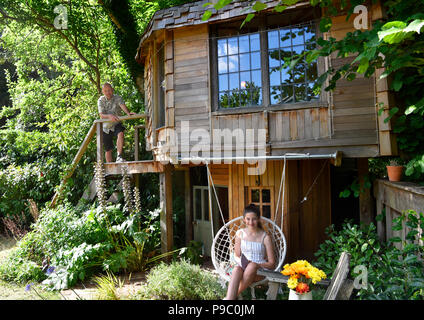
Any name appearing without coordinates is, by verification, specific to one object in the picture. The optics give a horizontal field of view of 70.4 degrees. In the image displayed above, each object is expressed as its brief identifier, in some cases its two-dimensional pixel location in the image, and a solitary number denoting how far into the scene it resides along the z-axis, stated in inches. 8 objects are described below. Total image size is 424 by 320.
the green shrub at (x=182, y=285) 155.1
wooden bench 104.3
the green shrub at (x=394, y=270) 94.8
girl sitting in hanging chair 147.6
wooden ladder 225.8
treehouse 168.2
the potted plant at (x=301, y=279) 101.9
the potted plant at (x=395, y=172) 150.9
